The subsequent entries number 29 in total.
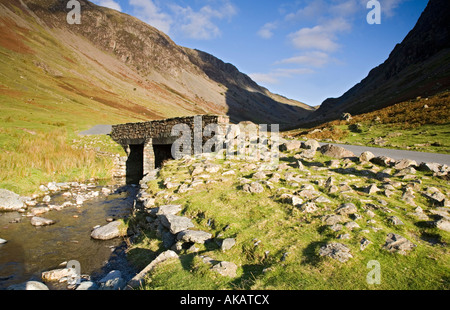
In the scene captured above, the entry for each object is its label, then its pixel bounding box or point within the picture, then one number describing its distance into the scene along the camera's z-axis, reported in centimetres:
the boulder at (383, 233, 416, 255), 458
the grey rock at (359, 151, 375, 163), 1029
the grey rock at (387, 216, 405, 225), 552
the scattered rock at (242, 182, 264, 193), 809
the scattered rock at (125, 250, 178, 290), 477
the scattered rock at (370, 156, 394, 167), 961
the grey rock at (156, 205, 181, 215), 772
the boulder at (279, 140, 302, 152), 1274
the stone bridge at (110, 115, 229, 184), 1577
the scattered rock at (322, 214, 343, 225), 575
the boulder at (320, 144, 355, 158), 1128
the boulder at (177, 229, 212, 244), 606
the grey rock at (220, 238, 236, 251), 544
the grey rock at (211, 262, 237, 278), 452
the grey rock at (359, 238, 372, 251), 472
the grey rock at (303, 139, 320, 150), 1223
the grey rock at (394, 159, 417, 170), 910
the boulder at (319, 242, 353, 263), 447
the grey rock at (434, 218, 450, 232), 518
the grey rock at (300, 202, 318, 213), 639
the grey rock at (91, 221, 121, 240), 931
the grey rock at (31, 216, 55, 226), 1032
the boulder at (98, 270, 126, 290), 571
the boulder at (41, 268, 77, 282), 652
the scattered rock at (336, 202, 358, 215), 612
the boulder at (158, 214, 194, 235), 678
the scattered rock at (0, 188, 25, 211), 1189
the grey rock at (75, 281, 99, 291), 588
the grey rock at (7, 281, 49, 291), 507
